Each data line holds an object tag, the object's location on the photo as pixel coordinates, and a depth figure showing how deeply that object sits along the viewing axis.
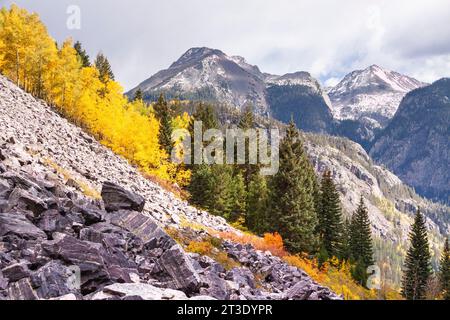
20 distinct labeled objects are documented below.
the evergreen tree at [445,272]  66.49
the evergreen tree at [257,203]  57.41
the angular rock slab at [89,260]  13.57
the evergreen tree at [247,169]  70.06
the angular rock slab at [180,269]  15.30
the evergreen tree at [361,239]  74.12
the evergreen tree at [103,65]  97.50
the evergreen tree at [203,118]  73.56
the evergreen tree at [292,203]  50.19
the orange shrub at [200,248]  24.56
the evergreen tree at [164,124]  71.12
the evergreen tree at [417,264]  70.50
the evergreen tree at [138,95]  98.29
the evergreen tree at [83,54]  90.87
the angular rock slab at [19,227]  14.56
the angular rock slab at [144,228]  19.23
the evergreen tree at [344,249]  66.56
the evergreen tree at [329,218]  64.12
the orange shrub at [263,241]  35.58
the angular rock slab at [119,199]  22.36
